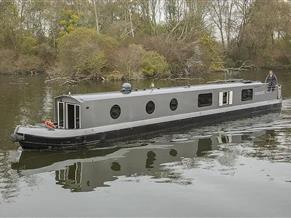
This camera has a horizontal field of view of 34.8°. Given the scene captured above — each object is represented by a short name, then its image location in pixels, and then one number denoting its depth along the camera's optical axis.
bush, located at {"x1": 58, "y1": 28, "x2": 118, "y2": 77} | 49.72
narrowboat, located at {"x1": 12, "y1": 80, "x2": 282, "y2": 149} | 16.80
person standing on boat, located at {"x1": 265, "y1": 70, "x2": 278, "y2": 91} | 26.41
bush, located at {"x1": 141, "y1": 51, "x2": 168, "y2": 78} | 51.75
